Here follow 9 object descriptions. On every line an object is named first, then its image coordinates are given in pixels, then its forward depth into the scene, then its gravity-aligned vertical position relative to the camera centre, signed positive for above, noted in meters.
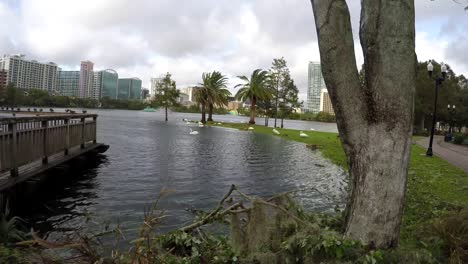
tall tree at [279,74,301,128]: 54.98 +3.54
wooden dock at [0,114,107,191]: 7.46 -1.14
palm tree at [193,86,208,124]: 61.78 +3.01
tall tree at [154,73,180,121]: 66.50 +3.52
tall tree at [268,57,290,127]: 53.59 +6.27
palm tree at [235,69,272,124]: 56.19 +4.36
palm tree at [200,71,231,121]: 62.12 +4.30
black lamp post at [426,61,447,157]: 20.62 +2.96
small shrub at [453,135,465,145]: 32.90 -0.87
